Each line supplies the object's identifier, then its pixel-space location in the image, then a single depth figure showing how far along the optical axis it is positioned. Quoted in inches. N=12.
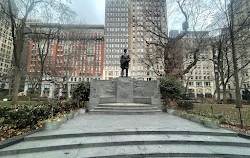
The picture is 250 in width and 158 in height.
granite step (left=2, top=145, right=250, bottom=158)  120.1
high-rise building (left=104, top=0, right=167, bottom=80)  2220.7
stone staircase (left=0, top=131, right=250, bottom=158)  123.7
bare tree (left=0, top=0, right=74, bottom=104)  522.6
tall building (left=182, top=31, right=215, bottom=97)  2231.8
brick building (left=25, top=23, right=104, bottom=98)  999.0
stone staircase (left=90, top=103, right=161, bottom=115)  325.7
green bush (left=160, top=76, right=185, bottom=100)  392.8
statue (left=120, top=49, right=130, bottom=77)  453.7
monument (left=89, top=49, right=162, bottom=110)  422.1
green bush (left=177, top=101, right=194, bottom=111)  382.0
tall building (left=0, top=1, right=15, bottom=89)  2147.6
